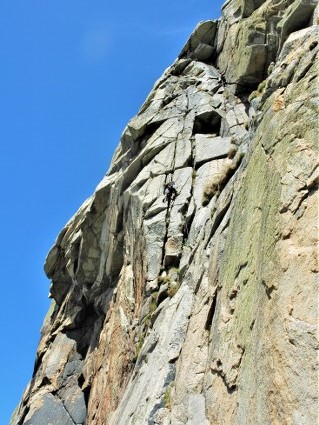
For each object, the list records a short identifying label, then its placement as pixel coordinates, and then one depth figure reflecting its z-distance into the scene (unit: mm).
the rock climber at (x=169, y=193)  30812
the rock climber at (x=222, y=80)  38625
